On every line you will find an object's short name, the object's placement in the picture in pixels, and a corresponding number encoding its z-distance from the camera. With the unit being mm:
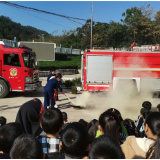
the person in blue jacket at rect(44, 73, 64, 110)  6215
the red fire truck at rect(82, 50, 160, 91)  8719
